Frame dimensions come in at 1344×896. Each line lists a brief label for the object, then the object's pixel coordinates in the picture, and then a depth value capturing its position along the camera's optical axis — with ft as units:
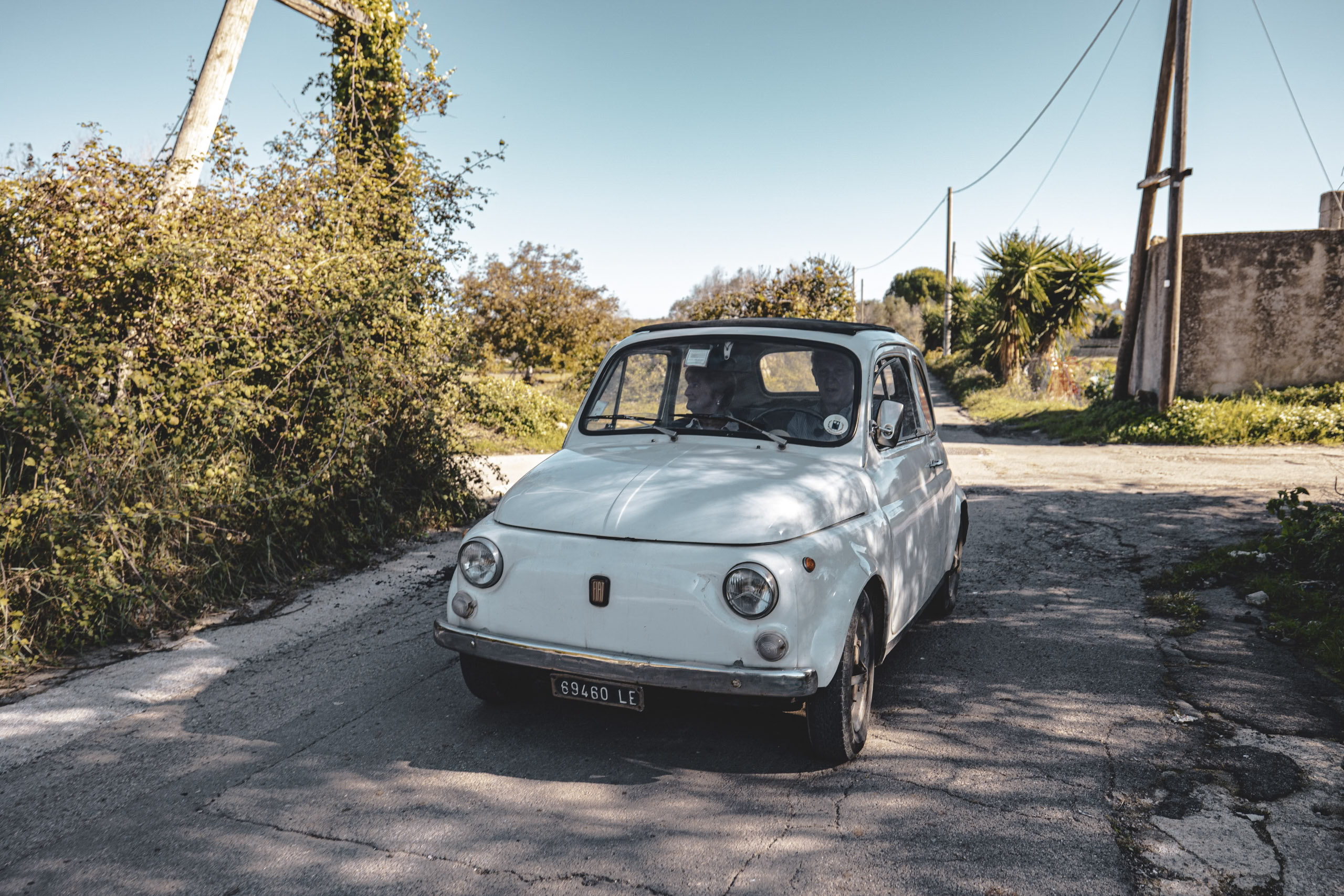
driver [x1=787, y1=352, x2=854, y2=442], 14.69
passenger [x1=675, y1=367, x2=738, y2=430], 15.47
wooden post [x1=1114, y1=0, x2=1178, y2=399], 50.67
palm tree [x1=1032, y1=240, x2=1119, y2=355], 72.02
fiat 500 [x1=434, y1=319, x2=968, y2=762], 11.04
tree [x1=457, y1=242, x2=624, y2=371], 80.23
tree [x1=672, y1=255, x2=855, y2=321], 45.47
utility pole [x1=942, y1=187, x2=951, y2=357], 119.03
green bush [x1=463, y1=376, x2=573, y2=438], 51.60
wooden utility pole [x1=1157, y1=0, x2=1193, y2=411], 48.57
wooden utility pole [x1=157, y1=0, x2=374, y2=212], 22.94
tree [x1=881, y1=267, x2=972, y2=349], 133.18
